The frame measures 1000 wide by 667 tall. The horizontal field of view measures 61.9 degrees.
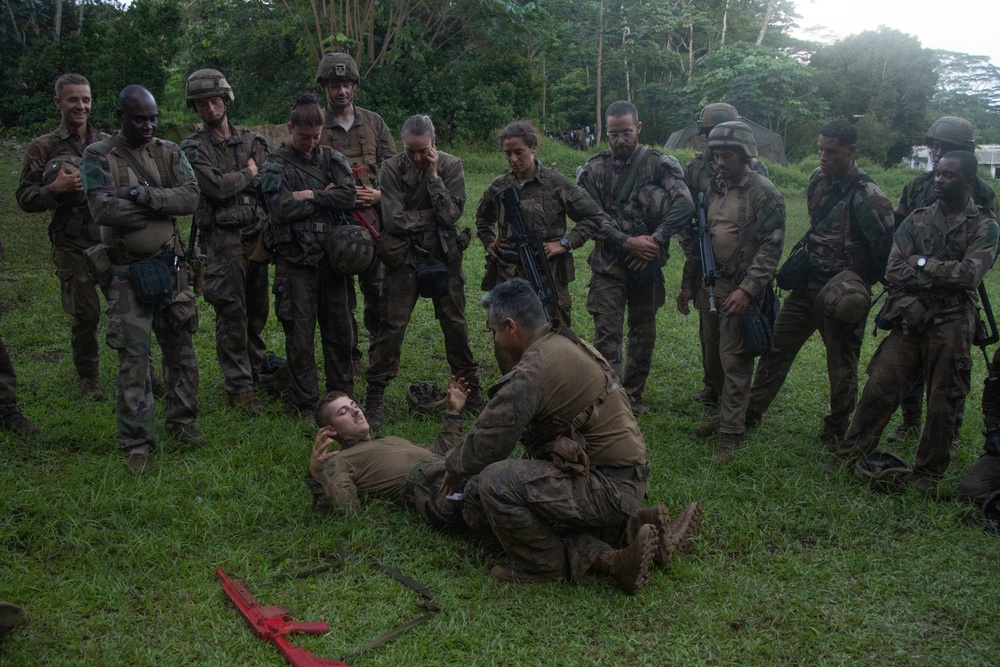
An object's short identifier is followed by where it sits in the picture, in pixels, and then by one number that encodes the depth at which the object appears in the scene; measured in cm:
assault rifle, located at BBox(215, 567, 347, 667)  348
